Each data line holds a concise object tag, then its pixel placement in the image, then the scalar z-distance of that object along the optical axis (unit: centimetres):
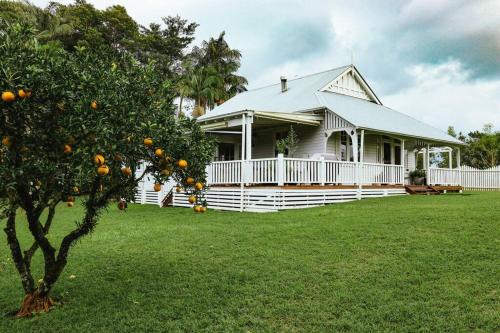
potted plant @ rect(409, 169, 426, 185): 2014
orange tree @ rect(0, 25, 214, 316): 379
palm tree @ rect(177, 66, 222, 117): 3506
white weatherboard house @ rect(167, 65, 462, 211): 1420
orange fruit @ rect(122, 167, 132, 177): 426
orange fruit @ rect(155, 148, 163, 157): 436
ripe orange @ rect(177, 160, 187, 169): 453
